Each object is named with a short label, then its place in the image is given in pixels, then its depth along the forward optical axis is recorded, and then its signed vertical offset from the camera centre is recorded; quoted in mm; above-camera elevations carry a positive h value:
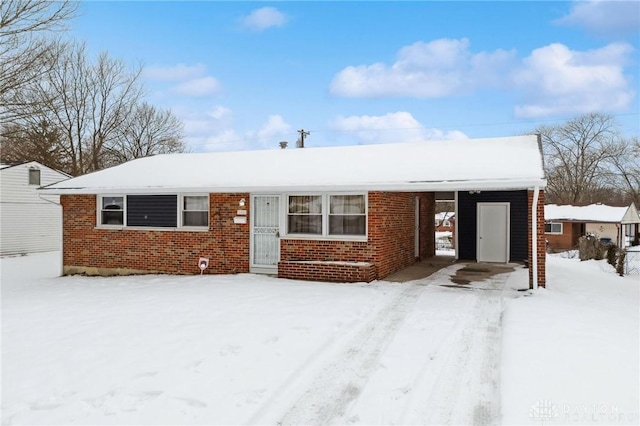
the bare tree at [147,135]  32156 +6232
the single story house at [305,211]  10164 +119
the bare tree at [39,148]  27297 +4408
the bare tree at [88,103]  27516 +7493
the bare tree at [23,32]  12352 +5381
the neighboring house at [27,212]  20609 +157
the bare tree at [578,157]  45344 +6051
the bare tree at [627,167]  44500 +4903
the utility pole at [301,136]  31000 +5643
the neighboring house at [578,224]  31562 -691
